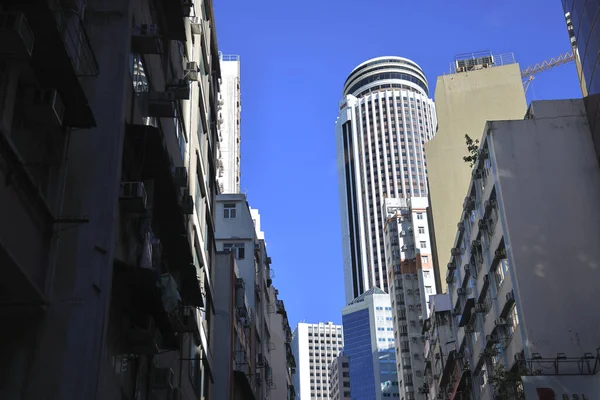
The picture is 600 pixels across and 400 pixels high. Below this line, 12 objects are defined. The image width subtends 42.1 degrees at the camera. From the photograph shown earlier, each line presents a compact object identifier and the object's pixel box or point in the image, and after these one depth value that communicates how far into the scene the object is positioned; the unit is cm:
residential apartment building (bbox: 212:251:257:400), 3562
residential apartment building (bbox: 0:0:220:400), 1160
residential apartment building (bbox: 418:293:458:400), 5800
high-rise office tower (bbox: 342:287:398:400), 16862
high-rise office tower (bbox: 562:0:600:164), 3106
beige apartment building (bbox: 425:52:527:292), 6322
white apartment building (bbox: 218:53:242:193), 9925
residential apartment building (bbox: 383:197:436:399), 10619
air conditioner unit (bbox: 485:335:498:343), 3793
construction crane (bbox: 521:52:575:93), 11412
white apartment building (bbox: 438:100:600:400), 3212
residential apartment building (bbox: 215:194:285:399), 4888
